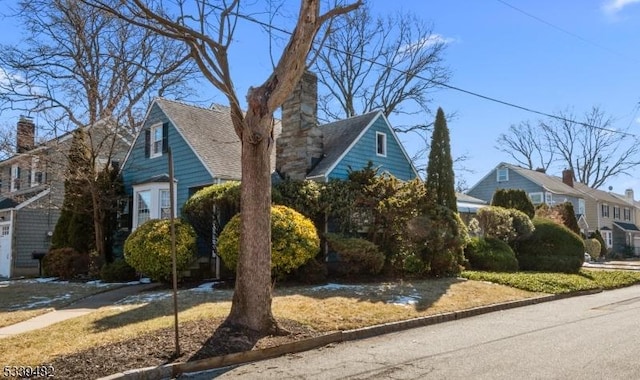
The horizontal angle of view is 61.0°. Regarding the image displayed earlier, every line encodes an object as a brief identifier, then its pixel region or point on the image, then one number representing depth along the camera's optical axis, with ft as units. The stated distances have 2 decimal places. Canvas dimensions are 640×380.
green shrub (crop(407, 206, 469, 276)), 54.13
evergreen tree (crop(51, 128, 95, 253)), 68.33
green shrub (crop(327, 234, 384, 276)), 49.70
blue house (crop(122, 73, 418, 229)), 63.57
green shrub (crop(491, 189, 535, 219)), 76.04
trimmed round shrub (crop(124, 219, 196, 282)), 48.97
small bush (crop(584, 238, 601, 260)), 127.54
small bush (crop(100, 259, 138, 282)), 58.29
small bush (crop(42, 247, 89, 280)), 64.54
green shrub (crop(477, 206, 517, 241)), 66.33
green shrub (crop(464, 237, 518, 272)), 61.72
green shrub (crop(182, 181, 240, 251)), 52.16
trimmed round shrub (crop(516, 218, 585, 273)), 66.13
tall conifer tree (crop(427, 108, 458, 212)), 60.59
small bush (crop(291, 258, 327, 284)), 49.21
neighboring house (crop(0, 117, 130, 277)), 72.28
